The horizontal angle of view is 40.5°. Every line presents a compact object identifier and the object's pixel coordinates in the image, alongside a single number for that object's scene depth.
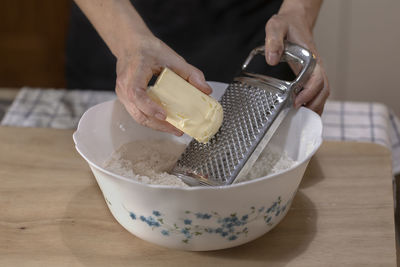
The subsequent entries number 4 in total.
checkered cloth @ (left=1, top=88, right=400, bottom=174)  1.51
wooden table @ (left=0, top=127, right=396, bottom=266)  0.91
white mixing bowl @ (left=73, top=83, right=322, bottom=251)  0.80
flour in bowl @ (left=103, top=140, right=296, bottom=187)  0.96
